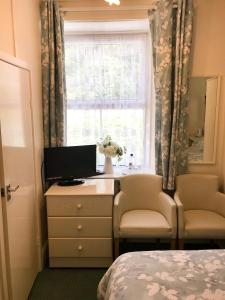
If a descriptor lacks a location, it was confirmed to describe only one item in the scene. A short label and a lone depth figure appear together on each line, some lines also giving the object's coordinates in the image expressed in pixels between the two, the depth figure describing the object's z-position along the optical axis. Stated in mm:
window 3311
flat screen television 2740
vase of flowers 3137
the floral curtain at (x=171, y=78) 2734
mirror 2970
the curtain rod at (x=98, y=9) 2881
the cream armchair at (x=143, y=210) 2553
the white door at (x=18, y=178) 1816
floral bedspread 1408
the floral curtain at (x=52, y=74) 2762
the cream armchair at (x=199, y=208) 2553
